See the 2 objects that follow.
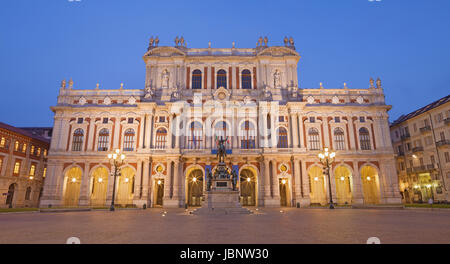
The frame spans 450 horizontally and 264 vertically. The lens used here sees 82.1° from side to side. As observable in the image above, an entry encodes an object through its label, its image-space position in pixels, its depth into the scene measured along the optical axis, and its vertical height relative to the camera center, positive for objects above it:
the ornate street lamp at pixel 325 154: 23.02 +3.02
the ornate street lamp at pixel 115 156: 22.84 +2.89
